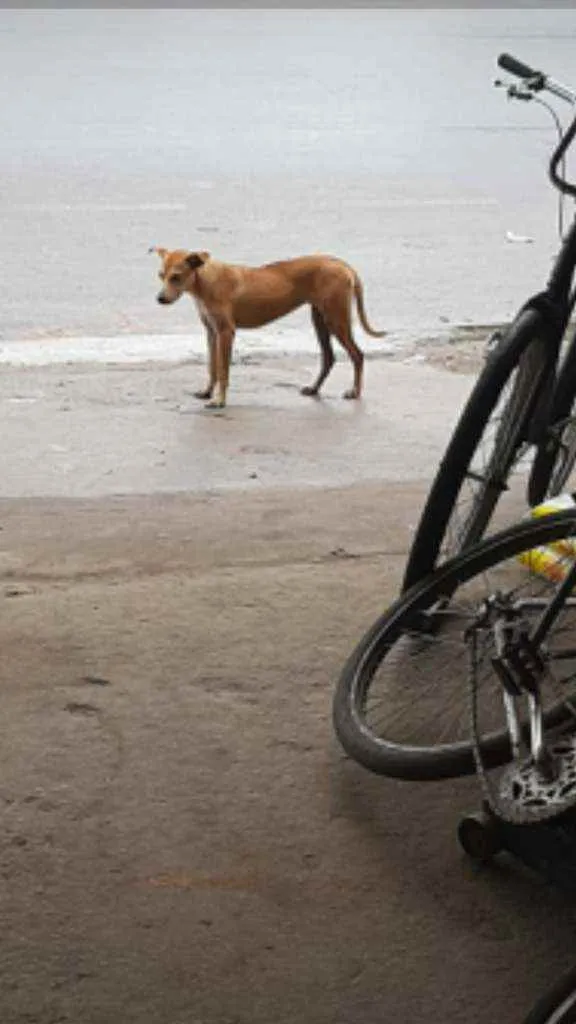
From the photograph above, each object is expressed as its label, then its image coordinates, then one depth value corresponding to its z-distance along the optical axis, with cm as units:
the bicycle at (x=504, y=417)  644
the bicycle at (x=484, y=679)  496
